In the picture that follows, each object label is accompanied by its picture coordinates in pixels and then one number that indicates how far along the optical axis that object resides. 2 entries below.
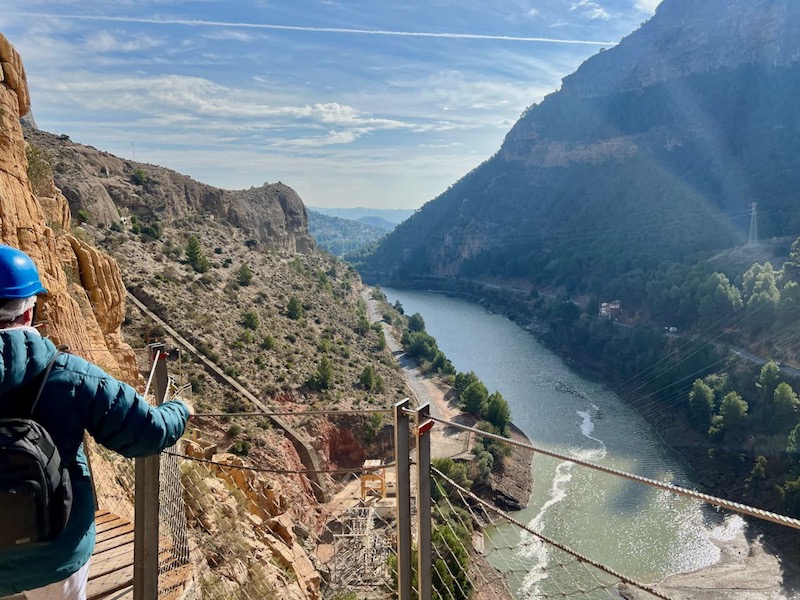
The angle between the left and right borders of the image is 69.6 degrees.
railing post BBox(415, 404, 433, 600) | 2.38
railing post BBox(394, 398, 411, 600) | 2.48
